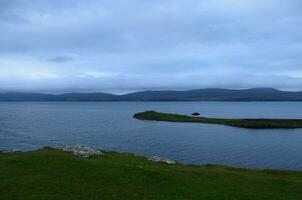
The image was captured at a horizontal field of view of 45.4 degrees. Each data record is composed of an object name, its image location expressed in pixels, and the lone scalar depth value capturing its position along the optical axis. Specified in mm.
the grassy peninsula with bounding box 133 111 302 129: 131000
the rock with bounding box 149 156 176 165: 39822
